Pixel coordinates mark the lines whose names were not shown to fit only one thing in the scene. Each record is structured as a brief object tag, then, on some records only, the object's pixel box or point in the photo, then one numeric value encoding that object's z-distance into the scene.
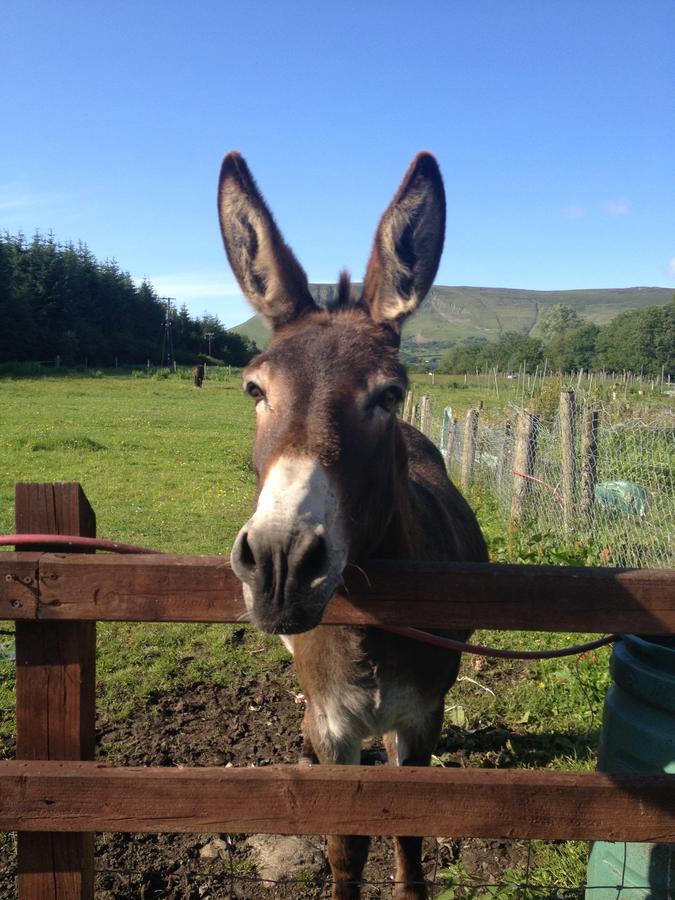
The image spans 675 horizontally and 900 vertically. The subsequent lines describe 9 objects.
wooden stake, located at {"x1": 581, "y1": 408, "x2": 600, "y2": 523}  6.90
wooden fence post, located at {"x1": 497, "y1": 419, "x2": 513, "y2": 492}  9.89
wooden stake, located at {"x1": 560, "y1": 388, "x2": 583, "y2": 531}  7.21
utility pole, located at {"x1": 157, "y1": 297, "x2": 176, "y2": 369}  69.19
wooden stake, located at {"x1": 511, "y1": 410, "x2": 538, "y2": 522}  8.31
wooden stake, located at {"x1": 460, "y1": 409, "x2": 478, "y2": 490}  11.53
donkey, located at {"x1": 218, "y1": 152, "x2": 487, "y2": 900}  1.66
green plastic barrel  2.18
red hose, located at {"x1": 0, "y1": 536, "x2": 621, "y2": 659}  1.85
